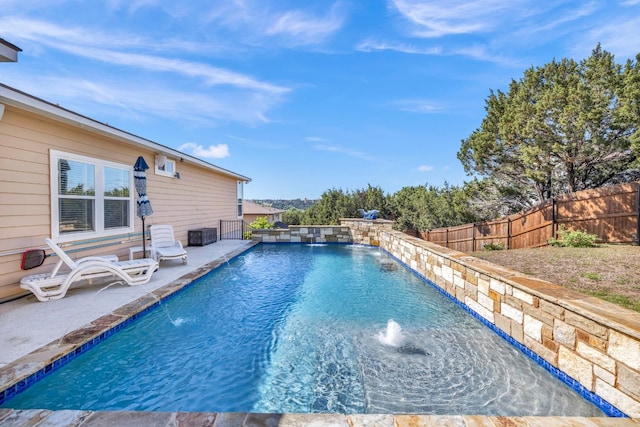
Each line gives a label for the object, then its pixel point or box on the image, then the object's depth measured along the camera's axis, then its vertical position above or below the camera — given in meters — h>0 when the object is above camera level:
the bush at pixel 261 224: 14.90 -0.61
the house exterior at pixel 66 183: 4.52 +0.61
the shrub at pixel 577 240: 7.44 -0.74
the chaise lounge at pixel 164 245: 6.98 -0.84
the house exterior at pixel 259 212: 32.28 +0.11
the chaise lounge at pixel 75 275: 4.50 -1.04
